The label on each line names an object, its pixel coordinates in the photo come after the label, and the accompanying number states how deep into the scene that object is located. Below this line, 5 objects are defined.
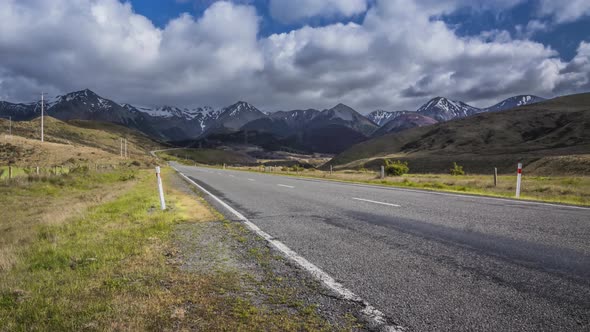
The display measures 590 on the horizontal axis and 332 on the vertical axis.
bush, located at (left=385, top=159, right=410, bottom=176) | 40.31
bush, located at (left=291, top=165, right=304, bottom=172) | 55.87
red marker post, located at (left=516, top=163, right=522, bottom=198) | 13.65
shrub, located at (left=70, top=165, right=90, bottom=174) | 30.38
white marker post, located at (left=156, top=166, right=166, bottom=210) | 10.07
